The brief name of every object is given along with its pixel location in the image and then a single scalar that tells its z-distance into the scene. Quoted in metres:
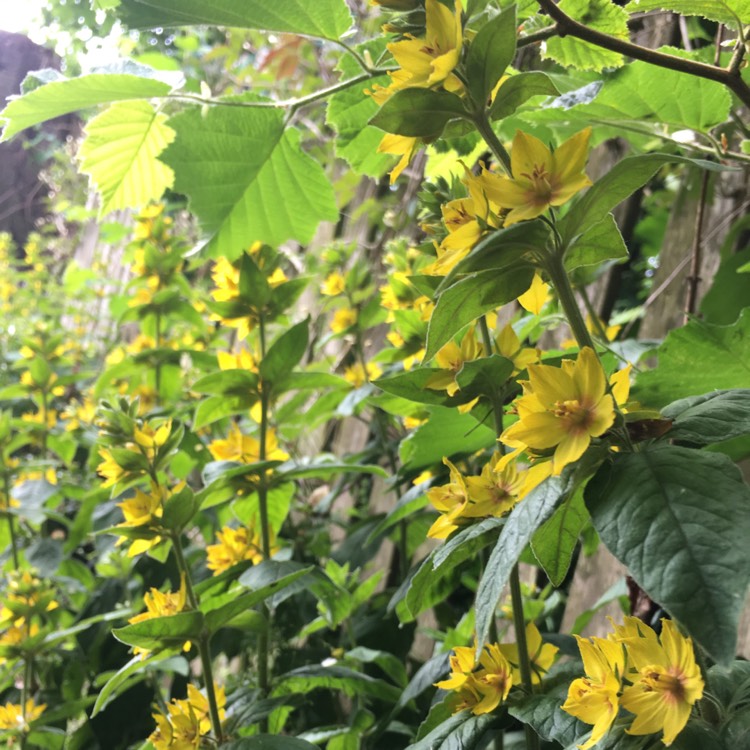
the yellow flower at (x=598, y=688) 0.33
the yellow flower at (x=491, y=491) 0.43
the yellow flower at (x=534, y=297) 0.41
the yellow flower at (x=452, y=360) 0.50
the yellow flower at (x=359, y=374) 1.13
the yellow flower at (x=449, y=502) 0.44
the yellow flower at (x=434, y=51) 0.35
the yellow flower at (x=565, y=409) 0.33
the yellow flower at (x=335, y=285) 1.15
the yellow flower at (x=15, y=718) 0.98
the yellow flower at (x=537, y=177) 0.35
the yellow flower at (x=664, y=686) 0.31
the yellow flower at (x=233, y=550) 0.84
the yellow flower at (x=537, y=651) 0.51
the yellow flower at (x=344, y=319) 1.14
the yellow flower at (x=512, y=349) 0.52
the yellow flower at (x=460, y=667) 0.46
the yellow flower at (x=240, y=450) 0.85
